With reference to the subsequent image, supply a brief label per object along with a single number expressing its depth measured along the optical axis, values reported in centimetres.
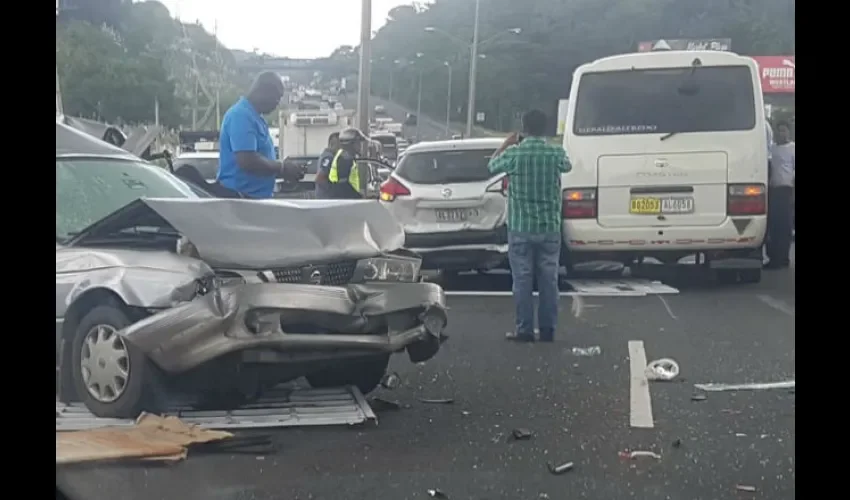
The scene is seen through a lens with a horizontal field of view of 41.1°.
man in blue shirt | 616
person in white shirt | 1035
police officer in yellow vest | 952
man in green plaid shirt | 711
